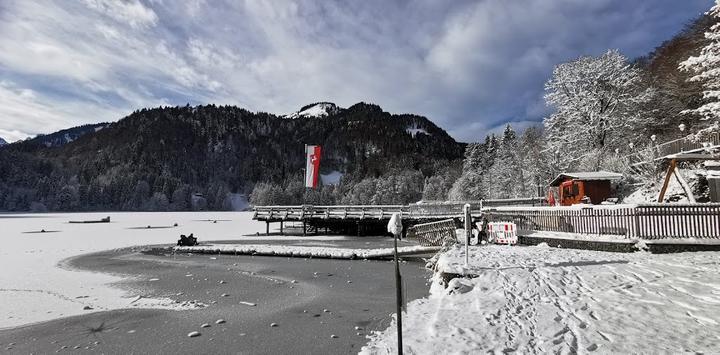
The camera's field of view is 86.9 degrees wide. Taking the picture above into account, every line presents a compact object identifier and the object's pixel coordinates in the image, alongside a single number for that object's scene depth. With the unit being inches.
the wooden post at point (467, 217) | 433.3
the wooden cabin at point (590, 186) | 1039.0
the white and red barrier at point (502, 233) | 617.9
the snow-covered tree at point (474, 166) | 2506.2
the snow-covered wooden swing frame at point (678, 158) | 738.8
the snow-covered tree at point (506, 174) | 2063.2
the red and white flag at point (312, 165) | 1123.9
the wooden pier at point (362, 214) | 1293.7
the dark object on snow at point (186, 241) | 1016.2
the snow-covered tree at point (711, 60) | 574.9
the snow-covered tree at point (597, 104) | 1200.8
